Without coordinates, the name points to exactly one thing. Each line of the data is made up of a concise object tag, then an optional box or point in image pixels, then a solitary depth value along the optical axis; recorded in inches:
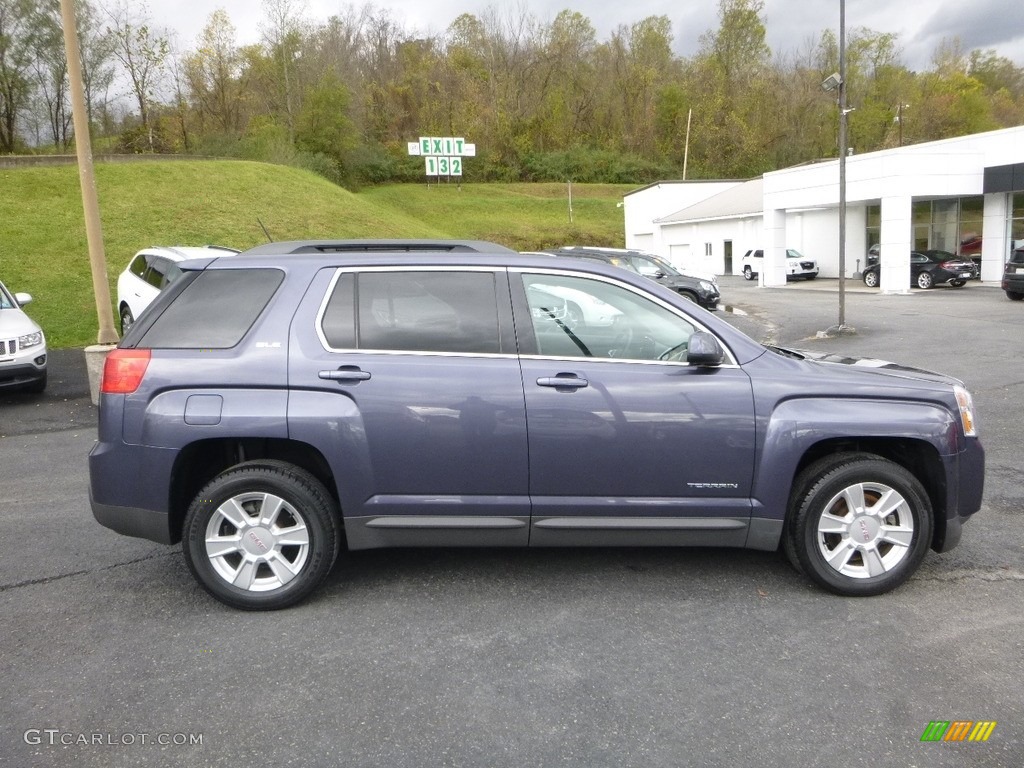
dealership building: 1060.5
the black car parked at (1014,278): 832.9
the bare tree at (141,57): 1739.7
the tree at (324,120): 2444.6
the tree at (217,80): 2255.2
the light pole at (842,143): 636.7
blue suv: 157.2
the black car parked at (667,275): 799.7
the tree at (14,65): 1563.7
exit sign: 2477.0
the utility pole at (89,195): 373.7
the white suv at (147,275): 461.3
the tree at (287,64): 2438.5
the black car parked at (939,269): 1074.1
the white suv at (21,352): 377.7
